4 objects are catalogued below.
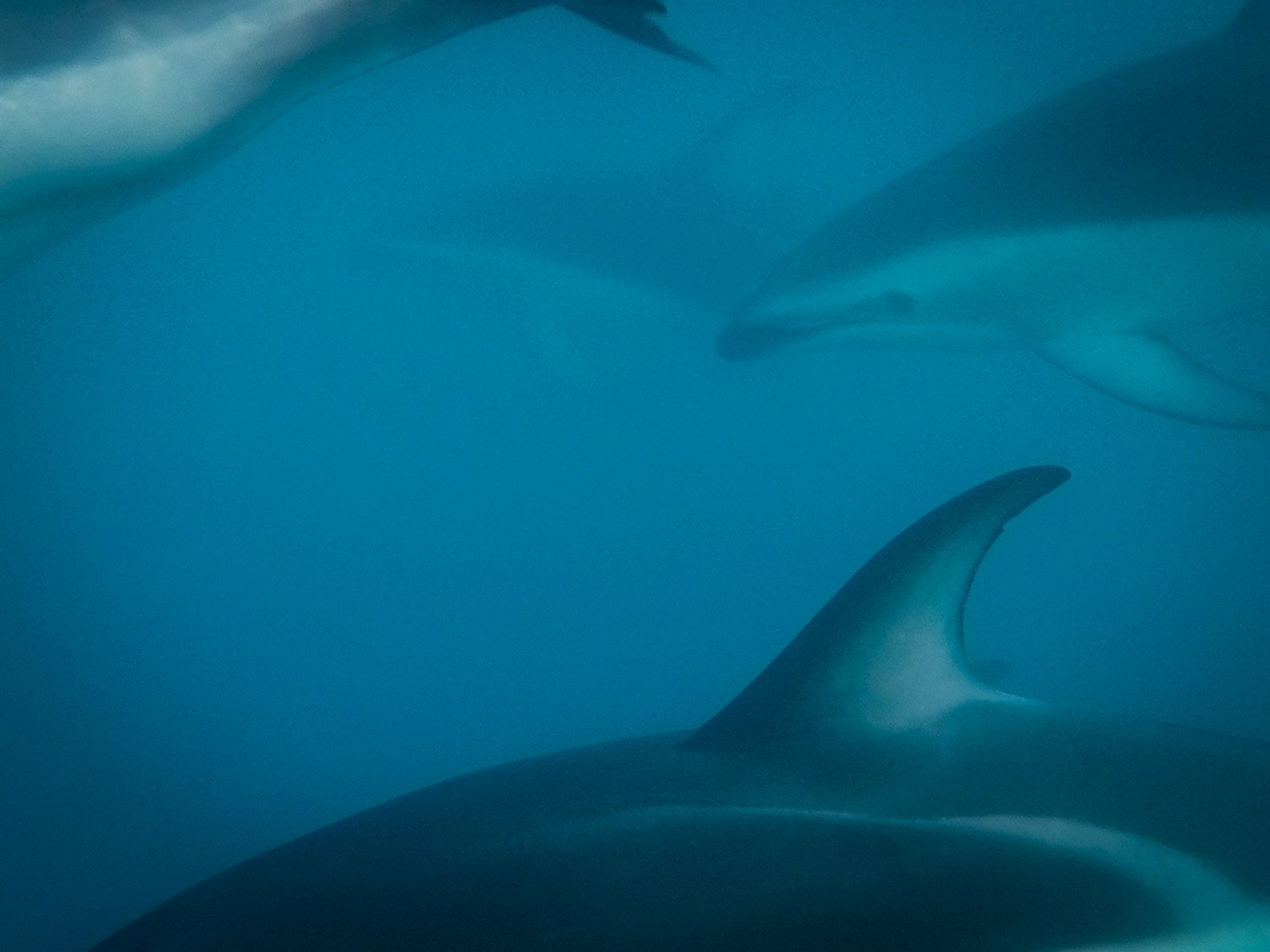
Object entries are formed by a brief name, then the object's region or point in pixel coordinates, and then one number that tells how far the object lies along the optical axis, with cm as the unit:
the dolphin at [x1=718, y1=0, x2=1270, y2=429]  435
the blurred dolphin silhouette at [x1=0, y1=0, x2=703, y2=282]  248
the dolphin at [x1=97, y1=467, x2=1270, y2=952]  172
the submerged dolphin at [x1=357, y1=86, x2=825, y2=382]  938
